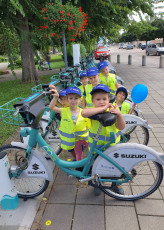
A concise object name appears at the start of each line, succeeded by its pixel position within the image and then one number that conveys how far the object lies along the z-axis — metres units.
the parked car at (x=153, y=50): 22.98
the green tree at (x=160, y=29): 36.32
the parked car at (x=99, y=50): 22.92
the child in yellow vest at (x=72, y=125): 2.56
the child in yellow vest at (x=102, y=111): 1.90
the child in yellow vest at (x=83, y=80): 4.02
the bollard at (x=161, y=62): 13.70
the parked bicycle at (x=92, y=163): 2.12
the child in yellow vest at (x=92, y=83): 3.31
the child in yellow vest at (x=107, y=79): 3.93
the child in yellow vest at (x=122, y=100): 3.42
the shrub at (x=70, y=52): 12.67
